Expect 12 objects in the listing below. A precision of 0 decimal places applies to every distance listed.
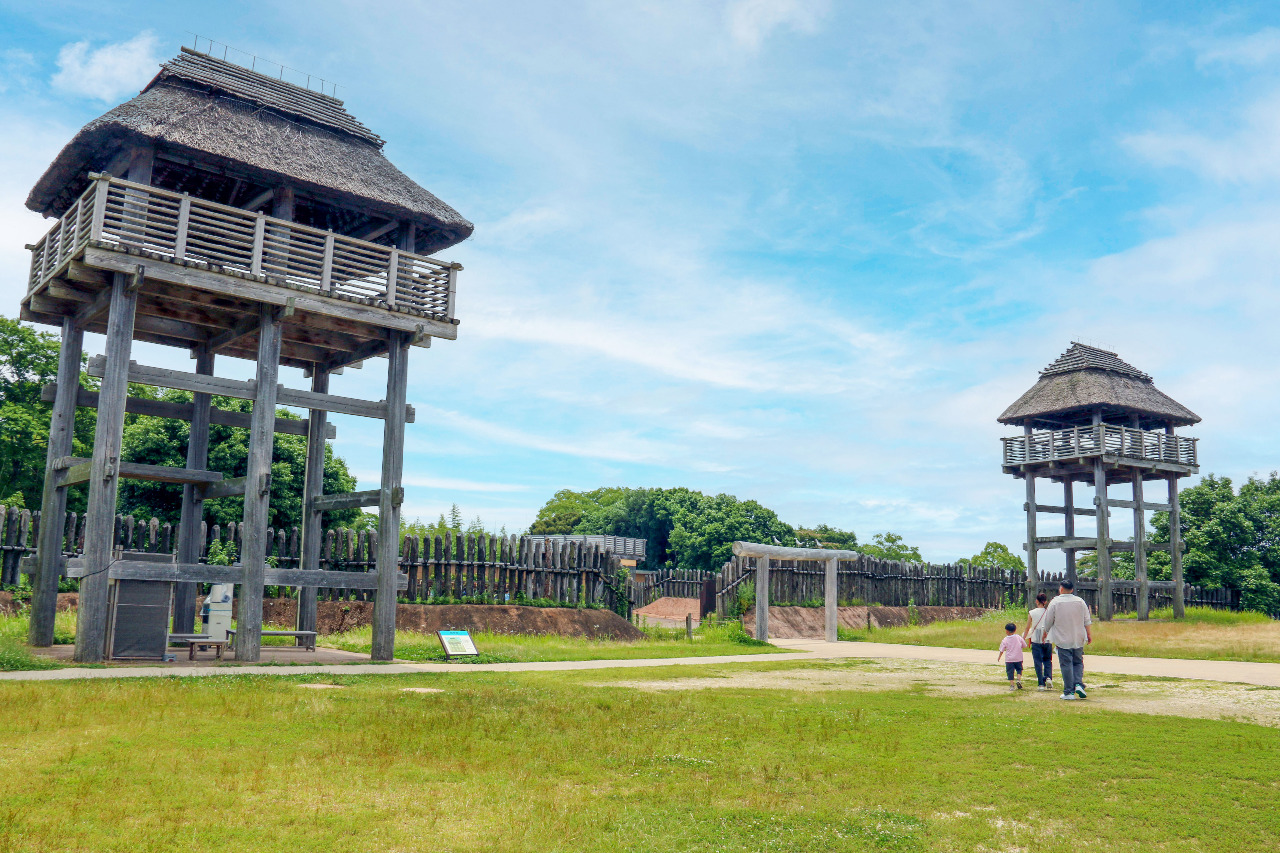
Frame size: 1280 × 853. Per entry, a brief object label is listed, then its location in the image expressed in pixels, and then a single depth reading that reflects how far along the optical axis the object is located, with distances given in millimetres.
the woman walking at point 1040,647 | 14398
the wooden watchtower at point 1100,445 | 35594
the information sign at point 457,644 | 17391
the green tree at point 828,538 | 72688
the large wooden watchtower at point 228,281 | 15727
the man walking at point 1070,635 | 13155
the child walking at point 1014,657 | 14297
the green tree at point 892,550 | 74938
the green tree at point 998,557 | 72188
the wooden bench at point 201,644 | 15685
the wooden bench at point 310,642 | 18609
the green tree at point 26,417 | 35500
